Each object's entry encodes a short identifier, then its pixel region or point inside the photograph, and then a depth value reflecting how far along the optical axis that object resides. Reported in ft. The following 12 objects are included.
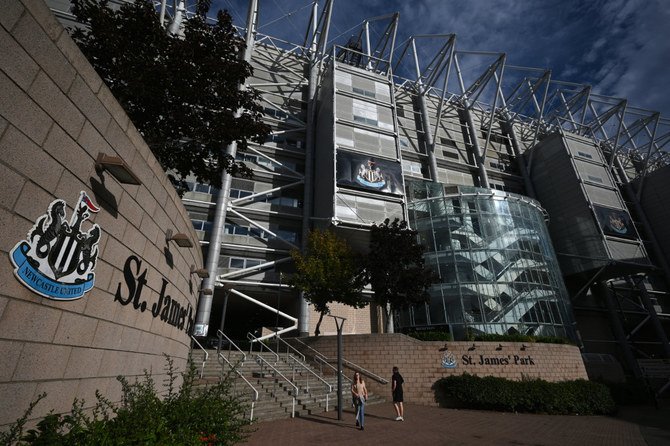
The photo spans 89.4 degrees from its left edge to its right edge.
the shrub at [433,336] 63.26
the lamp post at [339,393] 36.08
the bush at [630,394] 67.21
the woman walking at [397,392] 37.78
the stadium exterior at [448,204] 88.33
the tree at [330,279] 70.23
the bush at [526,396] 51.96
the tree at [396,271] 67.00
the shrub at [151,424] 11.99
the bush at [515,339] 63.46
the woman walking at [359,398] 32.60
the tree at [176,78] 27.02
